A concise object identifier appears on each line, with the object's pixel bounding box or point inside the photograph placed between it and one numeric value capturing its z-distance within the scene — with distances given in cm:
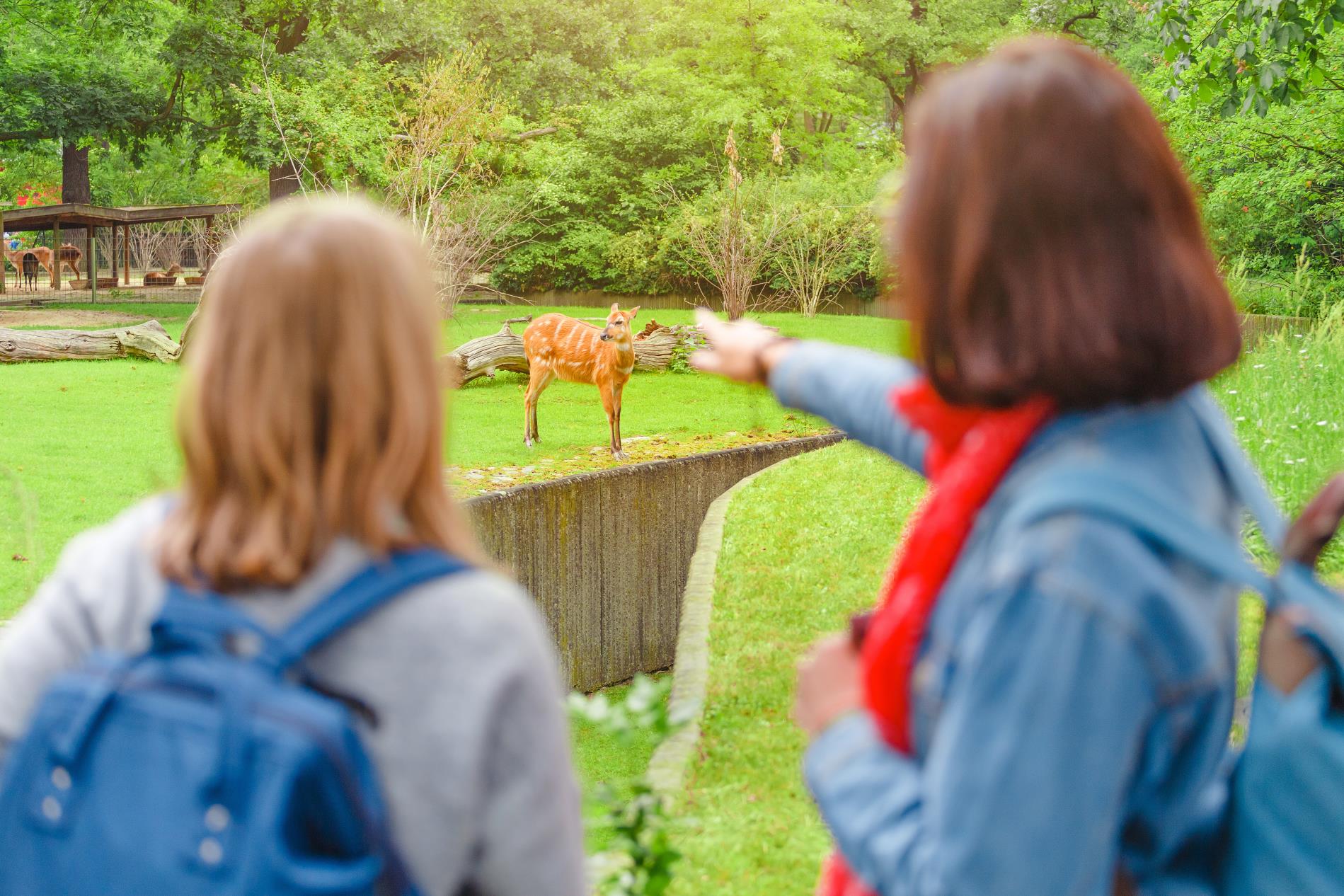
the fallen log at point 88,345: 1331
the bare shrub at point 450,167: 1476
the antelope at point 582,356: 984
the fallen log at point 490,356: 1319
